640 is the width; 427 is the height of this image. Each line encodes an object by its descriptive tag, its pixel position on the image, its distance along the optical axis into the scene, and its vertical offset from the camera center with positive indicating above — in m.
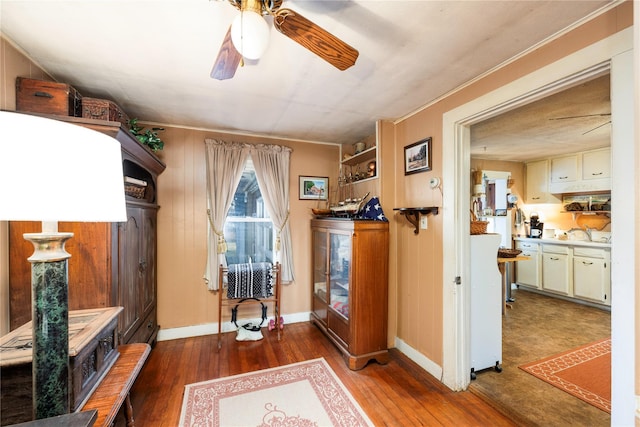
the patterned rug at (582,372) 1.94 -1.41
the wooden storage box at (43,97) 1.53 +0.74
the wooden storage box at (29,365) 0.90 -0.58
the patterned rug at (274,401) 1.68 -1.38
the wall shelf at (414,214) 2.25 -0.02
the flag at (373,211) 2.45 +0.01
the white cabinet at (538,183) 4.46 +0.51
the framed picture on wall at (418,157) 2.25 +0.52
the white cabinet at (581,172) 3.74 +0.62
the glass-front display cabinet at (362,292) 2.31 -0.75
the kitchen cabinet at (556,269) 4.03 -0.95
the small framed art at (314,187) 3.38 +0.35
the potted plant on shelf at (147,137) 2.26 +0.71
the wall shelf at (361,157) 2.85 +0.68
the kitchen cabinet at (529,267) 4.39 -0.99
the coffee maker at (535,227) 4.56 -0.28
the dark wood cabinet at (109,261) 1.53 -0.33
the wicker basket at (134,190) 2.03 +0.20
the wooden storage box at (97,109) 1.76 +0.74
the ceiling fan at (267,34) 0.96 +0.72
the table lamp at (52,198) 0.60 +0.04
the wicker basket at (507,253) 3.19 -0.53
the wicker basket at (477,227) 2.25 -0.14
